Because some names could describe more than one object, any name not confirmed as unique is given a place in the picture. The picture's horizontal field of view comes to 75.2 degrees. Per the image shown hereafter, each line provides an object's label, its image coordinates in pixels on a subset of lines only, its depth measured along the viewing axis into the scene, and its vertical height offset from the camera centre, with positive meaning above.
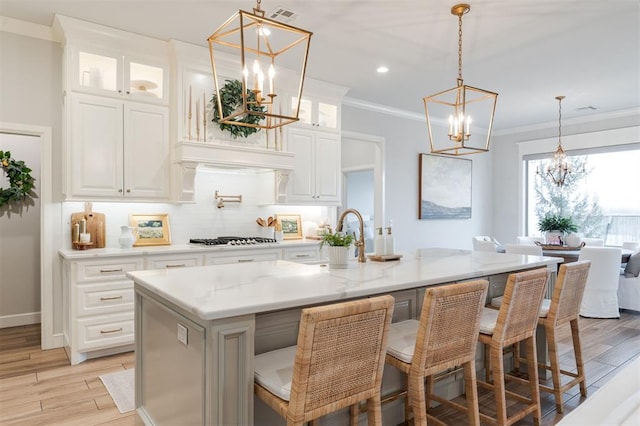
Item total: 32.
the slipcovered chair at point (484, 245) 5.73 -0.45
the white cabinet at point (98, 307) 3.49 -0.80
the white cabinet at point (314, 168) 5.02 +0.57
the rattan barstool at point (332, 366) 1.48 -0.59
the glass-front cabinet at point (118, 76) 3.69 +1.30
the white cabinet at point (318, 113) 5.11 +1.27
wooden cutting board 3.89 -0.09
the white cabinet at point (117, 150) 3.65 +0.59
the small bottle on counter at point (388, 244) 2.94 -0.22
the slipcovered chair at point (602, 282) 4.93 -0.82
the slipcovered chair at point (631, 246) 5.62 -0.45
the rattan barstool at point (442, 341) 1.88 -0.63
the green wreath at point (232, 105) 4.21 +1.12
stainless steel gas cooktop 4.32 -0.29
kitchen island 1.62 -0.47
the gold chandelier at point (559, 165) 6.01 +0.70
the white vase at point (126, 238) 3.93 -0.23
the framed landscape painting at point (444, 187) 6.86 +0.45
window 6.48 +0.33
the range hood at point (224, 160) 4.01 +0.55
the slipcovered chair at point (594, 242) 6.06 -0.43
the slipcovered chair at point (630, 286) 5.04 -0.92
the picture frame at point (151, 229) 4.22 -0.16
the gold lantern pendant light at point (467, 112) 5.73 +1.61
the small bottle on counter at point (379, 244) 2.95 -0.22
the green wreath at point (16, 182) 4.45 +0.35
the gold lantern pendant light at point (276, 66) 3.82 +1.59
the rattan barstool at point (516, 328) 2.23 -0.65
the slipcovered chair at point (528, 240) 6.43 -0.42
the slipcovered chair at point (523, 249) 4.88 -0.43
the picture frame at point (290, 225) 5.28 -0.15
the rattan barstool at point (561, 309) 2.61 -0.62
